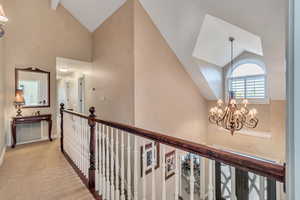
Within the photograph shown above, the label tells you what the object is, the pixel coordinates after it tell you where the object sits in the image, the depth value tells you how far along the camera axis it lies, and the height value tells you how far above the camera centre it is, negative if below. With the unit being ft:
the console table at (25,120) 13.32 -1.88
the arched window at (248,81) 16.07 +1.78
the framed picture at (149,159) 11.17 -4.24
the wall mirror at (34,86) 14.52 +1.22
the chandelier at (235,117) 11.63 -1.36
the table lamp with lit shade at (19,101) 13.61 -0.19
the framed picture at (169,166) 10.87 -4.86
